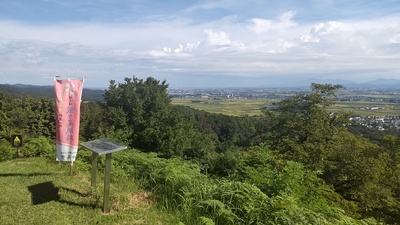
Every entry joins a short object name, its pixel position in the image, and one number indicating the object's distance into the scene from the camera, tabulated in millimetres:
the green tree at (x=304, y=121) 18953
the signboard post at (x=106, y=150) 4957
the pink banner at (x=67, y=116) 6613
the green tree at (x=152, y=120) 27344
